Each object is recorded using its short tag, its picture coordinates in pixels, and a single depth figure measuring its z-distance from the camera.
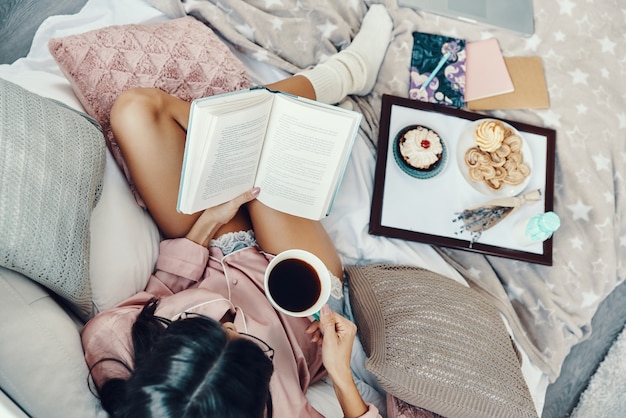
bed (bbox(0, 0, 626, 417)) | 1.12
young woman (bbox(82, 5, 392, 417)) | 0.62
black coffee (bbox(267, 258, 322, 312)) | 0.81
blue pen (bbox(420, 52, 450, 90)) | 1.23
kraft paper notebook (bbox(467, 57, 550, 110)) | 1.25
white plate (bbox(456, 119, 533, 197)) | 1.11
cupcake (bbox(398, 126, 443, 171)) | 1.09
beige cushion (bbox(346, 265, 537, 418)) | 0.83
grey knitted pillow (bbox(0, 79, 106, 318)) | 0.65
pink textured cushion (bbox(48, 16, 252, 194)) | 1.00
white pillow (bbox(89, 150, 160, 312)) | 0.85
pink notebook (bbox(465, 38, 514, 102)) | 1.25
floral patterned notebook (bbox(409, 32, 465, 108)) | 1.25
